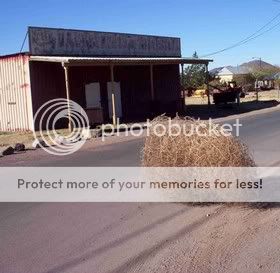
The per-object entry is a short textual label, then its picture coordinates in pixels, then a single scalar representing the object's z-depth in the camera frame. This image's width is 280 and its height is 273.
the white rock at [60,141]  11.54
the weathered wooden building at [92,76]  15.35
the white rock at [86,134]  12.52
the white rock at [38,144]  11.16
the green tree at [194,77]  40.36
